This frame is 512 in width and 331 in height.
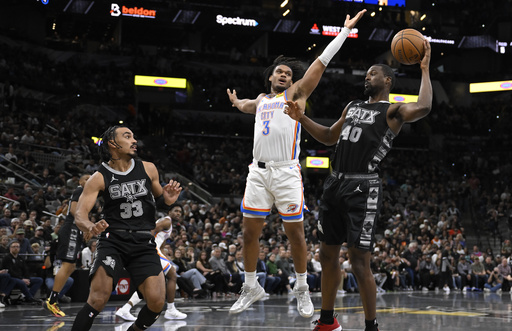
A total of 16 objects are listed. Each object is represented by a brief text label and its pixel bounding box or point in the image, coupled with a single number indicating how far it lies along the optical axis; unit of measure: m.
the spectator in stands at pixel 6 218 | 14.49
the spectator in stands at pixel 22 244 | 13.24
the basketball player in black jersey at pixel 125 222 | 5.80
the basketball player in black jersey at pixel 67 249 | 9.71
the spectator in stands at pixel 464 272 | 20.95
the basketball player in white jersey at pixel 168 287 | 9.64
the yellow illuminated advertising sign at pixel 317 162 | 30.44
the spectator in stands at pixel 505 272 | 20.53
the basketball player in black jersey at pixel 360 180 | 5.76
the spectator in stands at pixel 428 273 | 20.61
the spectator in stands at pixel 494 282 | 20.34
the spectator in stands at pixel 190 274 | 14.90
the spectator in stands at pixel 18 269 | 12.46
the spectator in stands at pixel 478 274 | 20.78
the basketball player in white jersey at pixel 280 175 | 6.85
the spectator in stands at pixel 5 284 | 12.33
